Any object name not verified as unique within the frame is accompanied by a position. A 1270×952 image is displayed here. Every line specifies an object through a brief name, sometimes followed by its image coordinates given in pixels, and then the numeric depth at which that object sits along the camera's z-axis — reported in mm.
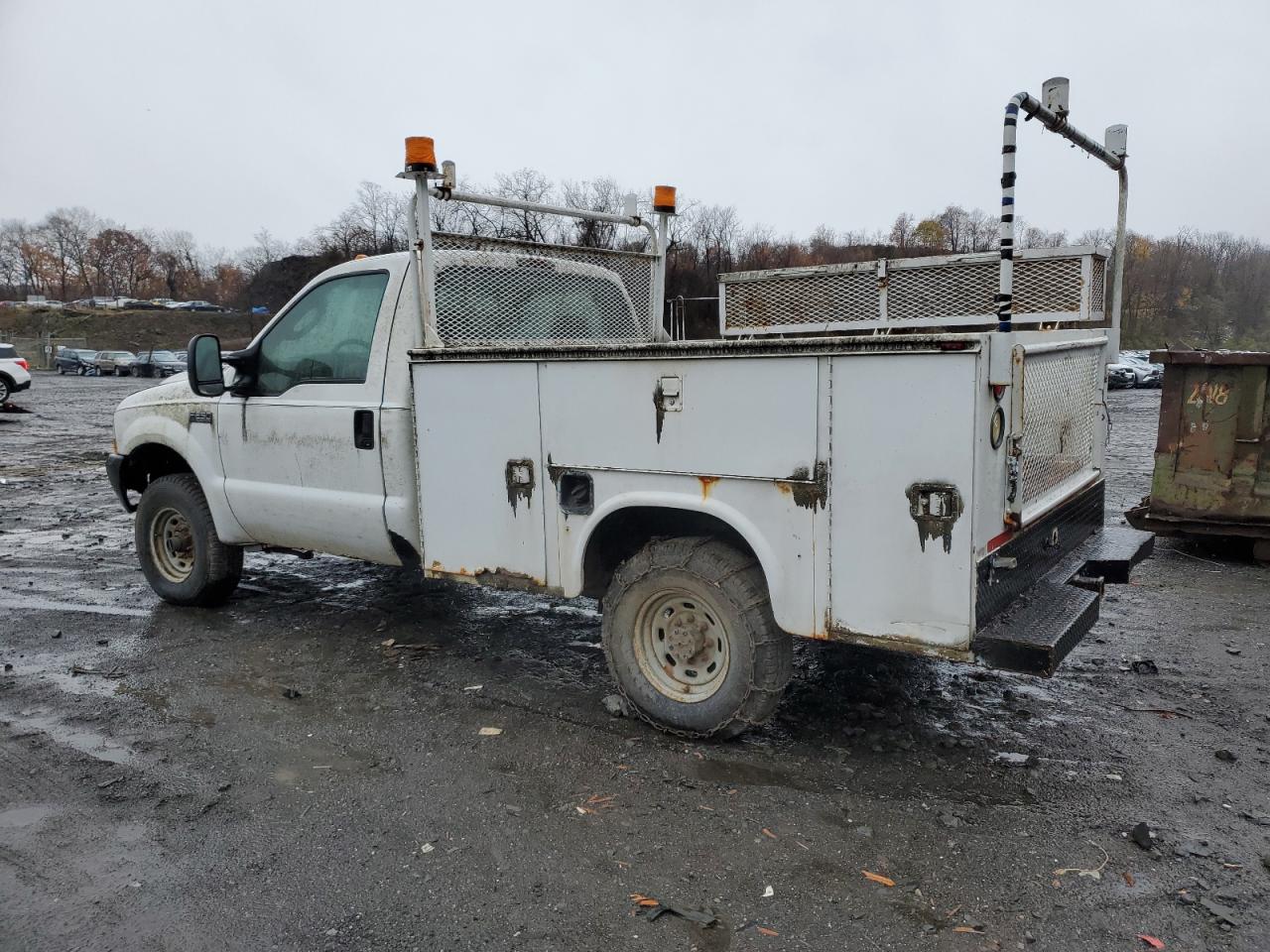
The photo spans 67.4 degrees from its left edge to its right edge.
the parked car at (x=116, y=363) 47969
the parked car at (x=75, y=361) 49250
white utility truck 3416
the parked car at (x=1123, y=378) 35719
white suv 25391
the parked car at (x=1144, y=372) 36438
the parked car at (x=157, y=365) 46250
